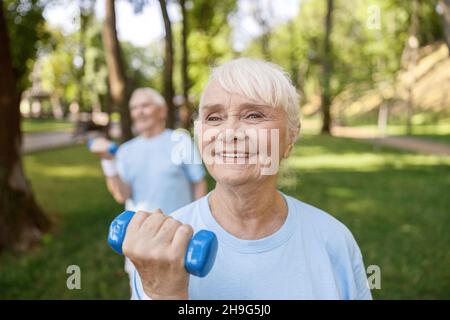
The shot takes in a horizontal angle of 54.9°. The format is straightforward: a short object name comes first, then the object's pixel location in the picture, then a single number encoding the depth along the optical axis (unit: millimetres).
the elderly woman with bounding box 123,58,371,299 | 1255
